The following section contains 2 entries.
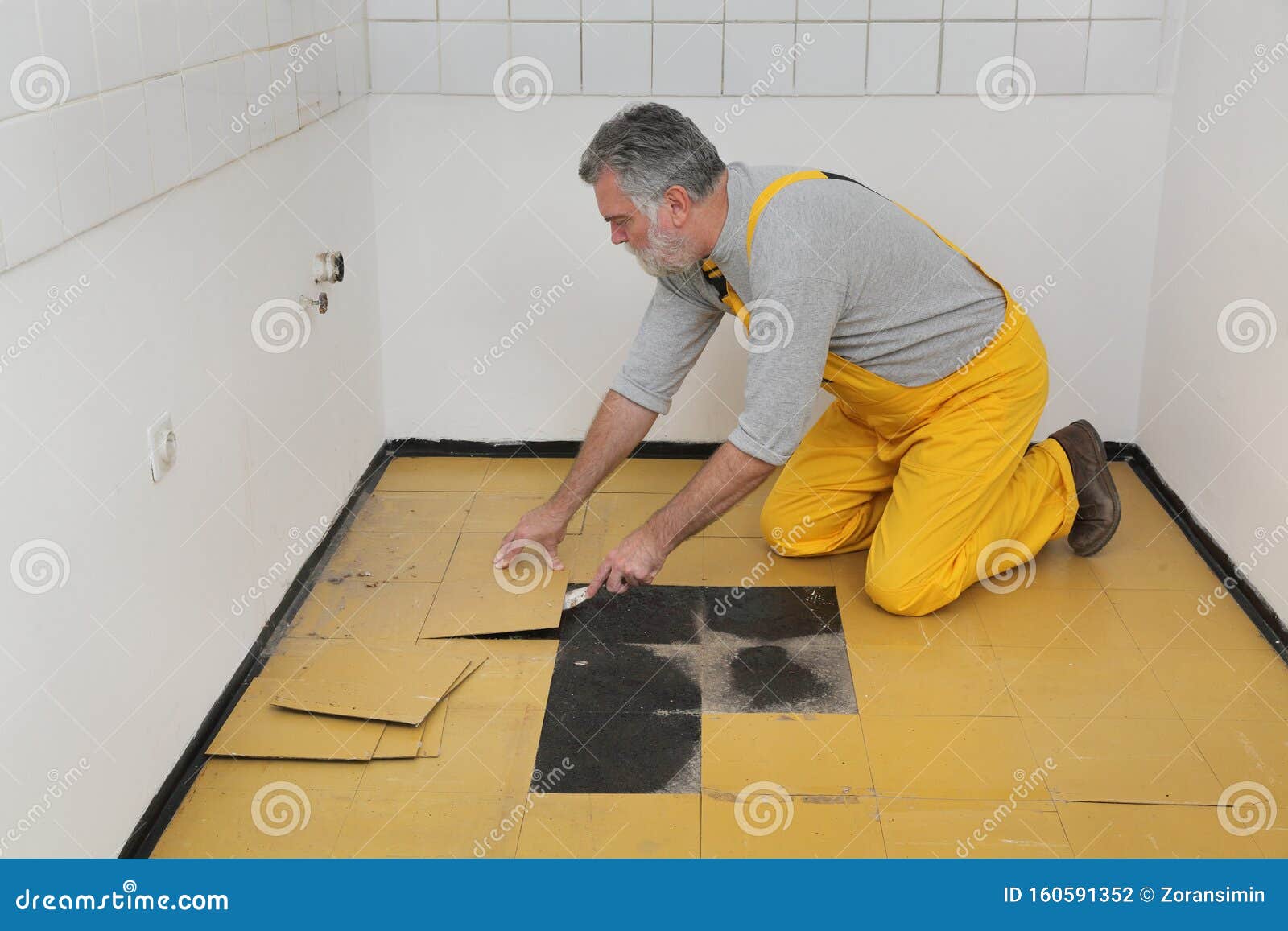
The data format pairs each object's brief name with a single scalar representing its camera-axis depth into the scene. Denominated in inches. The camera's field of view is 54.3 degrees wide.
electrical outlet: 72.3
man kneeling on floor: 79.2
